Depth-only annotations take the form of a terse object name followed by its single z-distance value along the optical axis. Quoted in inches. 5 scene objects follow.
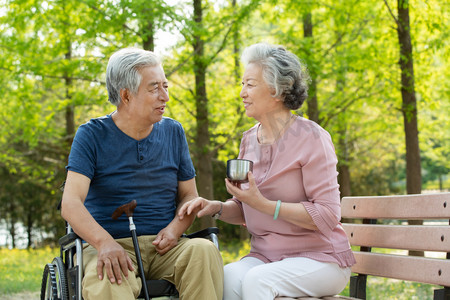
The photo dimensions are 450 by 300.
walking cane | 98.5
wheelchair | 96.3
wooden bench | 92.4
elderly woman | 92.6
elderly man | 105.4
